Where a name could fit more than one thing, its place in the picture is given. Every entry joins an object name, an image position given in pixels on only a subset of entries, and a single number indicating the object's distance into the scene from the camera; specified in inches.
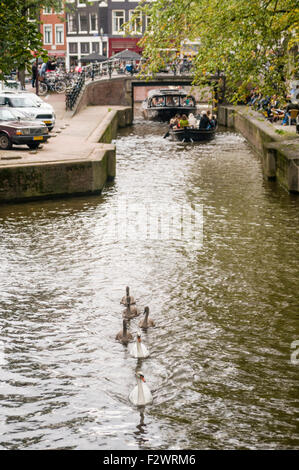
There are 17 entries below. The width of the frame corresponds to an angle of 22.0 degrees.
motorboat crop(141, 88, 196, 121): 1731.1
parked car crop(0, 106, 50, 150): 893.2
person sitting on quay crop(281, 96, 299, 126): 1083.3
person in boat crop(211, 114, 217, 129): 1354.6
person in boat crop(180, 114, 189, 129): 1309.1
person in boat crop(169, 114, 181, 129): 1364.4
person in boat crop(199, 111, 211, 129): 1339.3
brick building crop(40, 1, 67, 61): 2770.7
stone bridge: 1761.8
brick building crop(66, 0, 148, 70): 2682.1
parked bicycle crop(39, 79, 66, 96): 1823.2
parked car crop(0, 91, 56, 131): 1100.5
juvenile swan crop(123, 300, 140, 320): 434.6
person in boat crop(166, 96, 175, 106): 1768.0
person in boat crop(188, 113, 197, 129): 1357.0
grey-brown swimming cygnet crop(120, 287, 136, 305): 440.0
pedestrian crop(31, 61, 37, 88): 1755.0
